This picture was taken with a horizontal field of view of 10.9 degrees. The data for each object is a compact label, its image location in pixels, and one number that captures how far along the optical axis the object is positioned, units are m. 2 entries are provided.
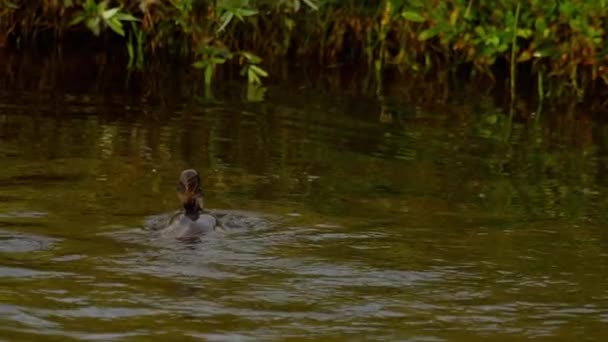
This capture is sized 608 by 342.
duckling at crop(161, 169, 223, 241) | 15.61
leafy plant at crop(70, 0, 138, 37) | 23.07
